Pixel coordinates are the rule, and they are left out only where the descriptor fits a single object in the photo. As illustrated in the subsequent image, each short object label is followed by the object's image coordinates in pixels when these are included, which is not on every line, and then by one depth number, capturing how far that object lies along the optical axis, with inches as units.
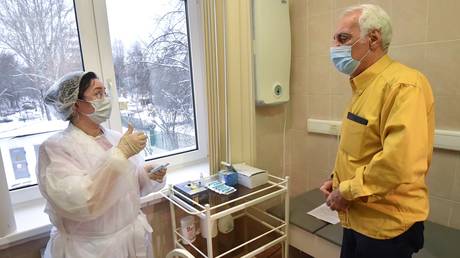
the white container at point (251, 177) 57.9
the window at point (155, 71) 63.4
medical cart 49.9
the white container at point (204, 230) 58.5
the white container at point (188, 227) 57.9
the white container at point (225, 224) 64.7
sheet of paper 59.4
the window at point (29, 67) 51.9
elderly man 33.9
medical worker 37.6
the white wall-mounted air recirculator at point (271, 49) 65.3
